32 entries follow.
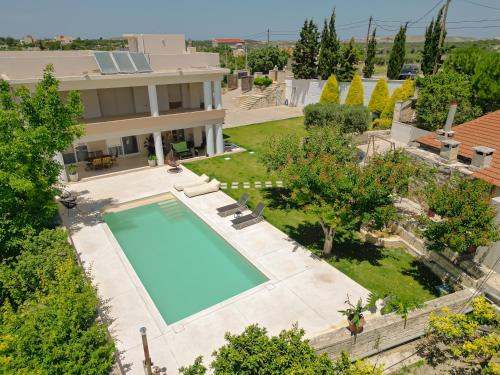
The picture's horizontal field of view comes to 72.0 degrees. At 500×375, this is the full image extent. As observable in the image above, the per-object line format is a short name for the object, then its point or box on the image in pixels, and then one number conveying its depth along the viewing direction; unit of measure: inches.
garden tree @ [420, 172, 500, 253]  460.8
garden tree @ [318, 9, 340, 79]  1633.9
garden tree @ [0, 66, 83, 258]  530.6
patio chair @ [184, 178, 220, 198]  821.9
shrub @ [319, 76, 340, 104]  1521.0
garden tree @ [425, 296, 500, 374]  358.7
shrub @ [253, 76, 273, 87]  1886.1
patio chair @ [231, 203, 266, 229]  679.6
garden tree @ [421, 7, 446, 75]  1456.7
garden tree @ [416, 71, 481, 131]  1020.5
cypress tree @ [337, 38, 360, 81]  1644.4
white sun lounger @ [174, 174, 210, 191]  853.8
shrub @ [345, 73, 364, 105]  1514.5
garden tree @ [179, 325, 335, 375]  295.4
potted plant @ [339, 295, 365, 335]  384.8
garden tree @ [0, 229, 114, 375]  313.4
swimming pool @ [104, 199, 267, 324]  508.7
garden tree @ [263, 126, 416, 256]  497.0
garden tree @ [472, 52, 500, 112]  997.8
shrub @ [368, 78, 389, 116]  1418.6
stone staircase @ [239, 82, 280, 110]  1850.4
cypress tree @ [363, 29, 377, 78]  1684.3
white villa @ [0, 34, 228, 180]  846.5
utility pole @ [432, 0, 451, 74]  1305.4
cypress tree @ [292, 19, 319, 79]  1756.9
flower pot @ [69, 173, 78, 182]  909.2
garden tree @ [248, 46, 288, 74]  2517.2
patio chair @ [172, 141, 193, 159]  1060.5
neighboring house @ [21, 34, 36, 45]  6730.8
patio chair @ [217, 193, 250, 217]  730.2
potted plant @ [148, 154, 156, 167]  1009.5
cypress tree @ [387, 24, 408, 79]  1567.4
